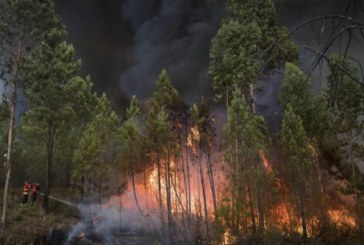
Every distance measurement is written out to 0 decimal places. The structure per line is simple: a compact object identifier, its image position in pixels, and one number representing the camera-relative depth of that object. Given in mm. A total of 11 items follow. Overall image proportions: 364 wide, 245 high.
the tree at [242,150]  31859
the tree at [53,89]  28719
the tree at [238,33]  30781
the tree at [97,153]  35750
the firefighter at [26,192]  26953
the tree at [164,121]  37000
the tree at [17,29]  24766
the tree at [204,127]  38469
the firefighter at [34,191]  27531
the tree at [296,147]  34000
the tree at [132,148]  39469
